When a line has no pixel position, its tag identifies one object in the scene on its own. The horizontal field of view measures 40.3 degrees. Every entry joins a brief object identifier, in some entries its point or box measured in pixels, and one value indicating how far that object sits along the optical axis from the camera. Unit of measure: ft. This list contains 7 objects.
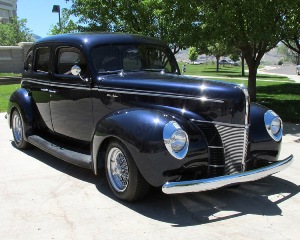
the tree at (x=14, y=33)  164.96
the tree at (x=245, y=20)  30.99
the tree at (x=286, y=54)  269.34
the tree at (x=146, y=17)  34.17
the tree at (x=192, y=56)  176.06
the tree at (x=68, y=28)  49.47
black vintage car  13.14
